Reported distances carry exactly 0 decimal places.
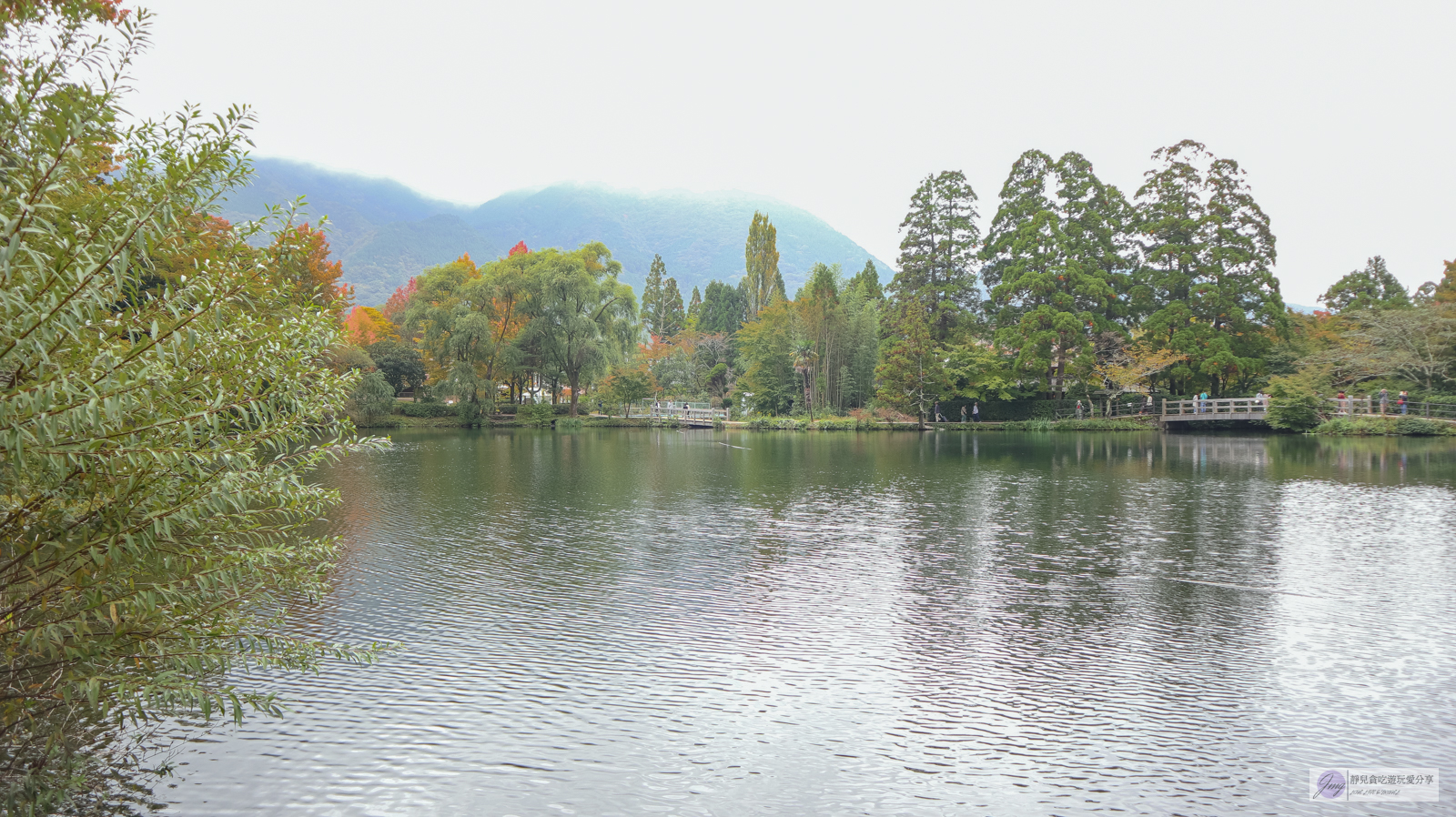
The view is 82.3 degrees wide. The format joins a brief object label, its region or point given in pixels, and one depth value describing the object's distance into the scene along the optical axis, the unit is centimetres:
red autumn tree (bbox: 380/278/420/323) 5939
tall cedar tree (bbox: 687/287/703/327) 8224
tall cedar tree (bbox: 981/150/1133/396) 4238
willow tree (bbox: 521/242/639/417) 4228
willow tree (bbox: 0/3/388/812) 288
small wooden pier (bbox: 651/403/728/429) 4822
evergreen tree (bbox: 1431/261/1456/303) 3706
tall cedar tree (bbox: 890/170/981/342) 4947
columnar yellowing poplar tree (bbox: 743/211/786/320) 6256
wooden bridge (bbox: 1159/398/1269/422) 3894
